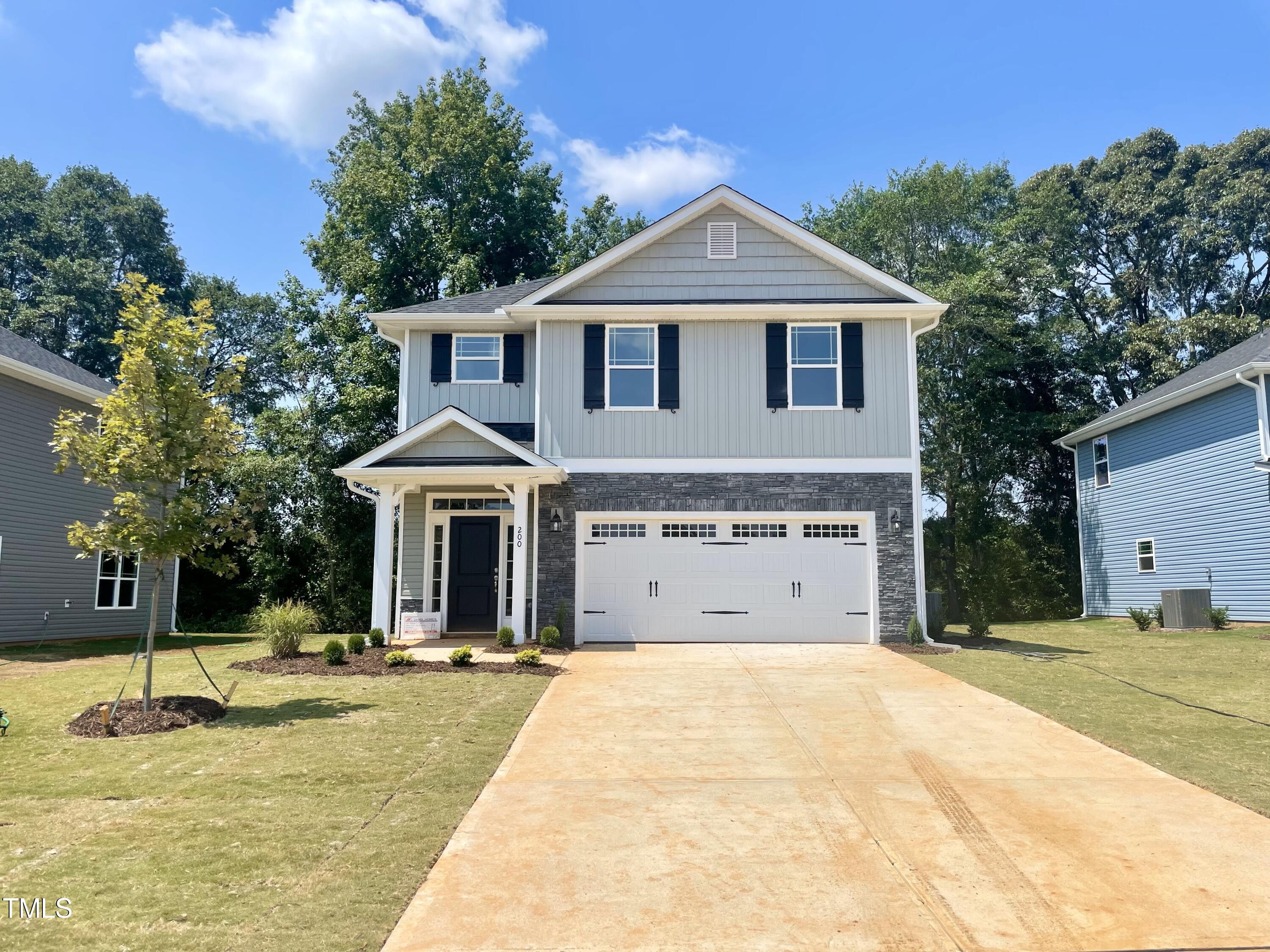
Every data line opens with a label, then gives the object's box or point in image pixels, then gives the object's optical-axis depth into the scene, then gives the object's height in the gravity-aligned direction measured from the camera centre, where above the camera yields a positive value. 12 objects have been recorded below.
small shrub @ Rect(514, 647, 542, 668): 11.26 -1.27
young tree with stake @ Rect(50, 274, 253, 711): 7.98 +1.18
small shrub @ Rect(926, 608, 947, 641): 14.97 -1.07
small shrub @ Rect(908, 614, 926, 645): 14.08 -1.16
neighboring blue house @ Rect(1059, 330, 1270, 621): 17.34 +1.79
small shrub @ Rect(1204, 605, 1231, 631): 16.75 -1.06
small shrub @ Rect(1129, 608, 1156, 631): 17.69 -1.13
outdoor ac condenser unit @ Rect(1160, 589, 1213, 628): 17.30 -0.87
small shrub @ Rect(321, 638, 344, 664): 11.16 -1.20
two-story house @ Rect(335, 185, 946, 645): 14.59 +1.83
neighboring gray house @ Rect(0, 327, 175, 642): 15.73 +0.93
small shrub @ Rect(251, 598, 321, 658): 11.84 -0.95
